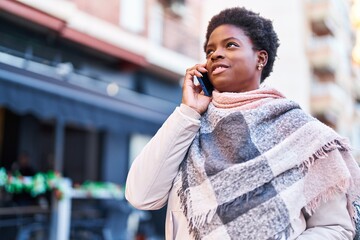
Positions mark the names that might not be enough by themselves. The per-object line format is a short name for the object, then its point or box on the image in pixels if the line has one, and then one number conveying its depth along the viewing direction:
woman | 1.19
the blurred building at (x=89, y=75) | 6.43
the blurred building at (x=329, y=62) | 20.47
